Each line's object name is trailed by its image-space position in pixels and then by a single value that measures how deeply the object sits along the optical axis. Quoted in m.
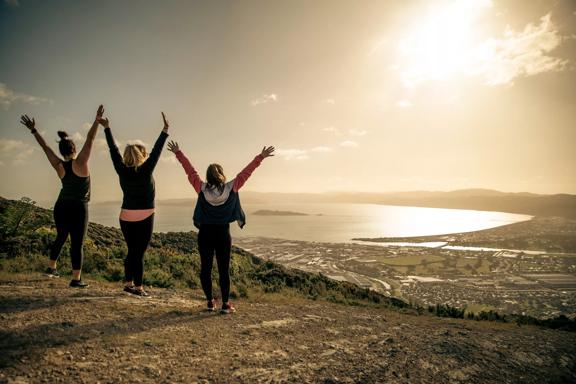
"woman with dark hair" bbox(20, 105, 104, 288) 5.68
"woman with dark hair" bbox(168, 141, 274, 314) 5.34
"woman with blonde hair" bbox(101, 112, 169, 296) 5.48
